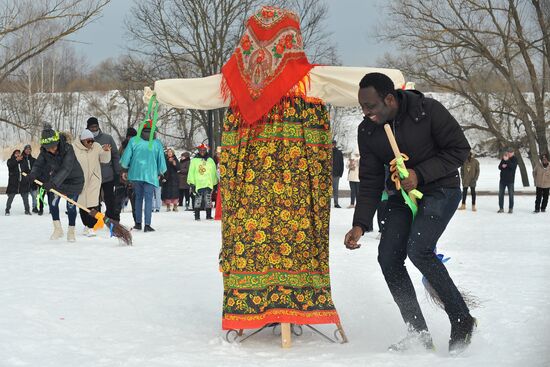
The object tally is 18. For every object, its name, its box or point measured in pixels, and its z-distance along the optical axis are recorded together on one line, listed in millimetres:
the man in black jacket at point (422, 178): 4730
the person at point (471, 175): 20281
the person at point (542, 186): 19578
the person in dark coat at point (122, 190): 15352
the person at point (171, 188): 20016
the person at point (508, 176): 19453
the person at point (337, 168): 20725
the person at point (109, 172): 12445
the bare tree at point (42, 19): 14638
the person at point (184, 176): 20703
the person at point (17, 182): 18938
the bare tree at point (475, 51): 30938
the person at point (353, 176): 20484
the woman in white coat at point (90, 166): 11516
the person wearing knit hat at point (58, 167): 10773
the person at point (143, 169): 12914
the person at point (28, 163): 19469
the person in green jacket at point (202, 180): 16484
